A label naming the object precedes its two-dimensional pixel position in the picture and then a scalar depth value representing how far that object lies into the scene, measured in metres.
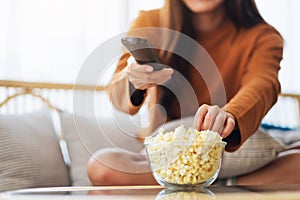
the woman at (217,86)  1.13
